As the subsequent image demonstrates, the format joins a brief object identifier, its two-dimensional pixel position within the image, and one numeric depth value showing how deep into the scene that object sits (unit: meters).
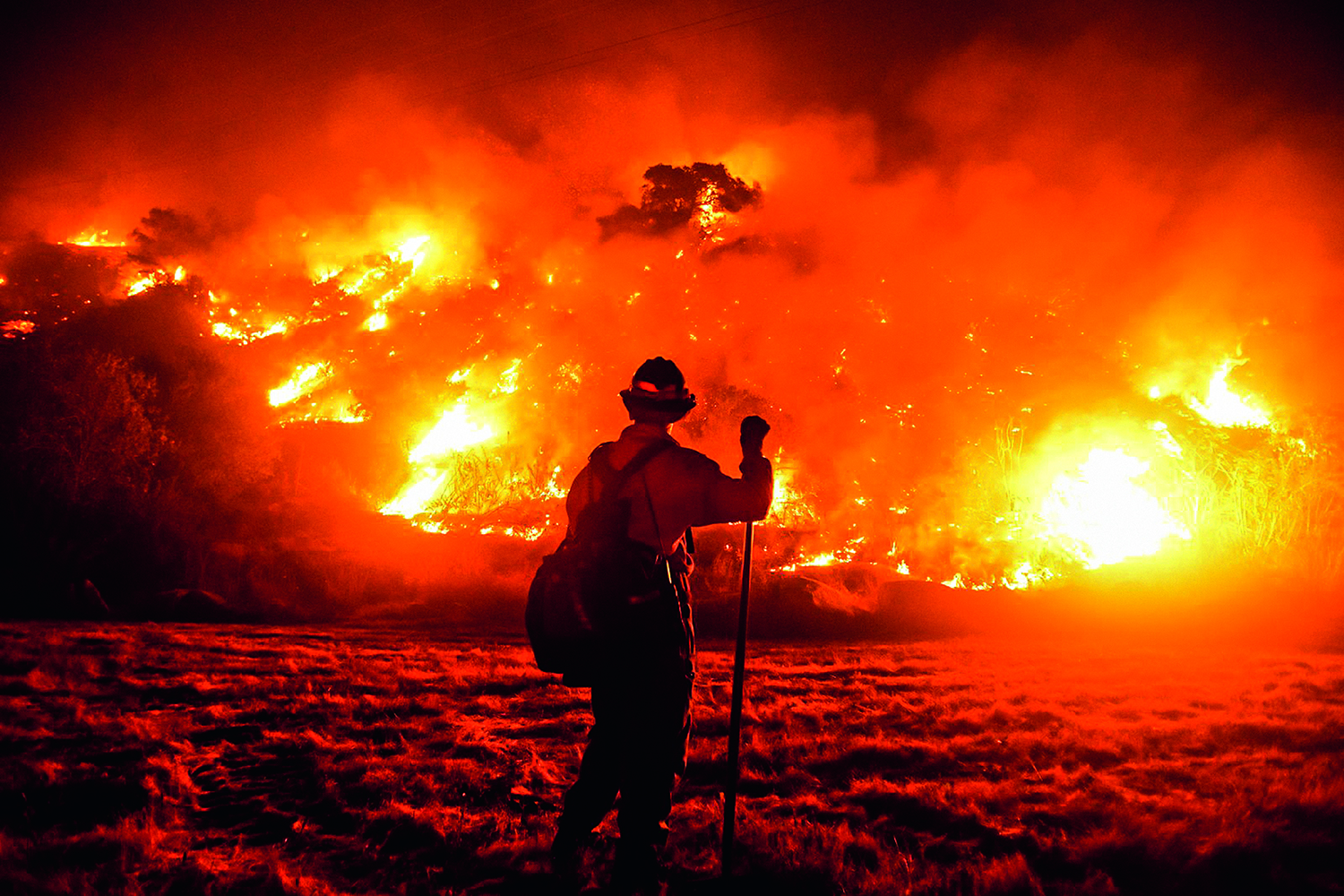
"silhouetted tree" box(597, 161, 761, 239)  21.84
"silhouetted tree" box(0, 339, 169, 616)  15.23
